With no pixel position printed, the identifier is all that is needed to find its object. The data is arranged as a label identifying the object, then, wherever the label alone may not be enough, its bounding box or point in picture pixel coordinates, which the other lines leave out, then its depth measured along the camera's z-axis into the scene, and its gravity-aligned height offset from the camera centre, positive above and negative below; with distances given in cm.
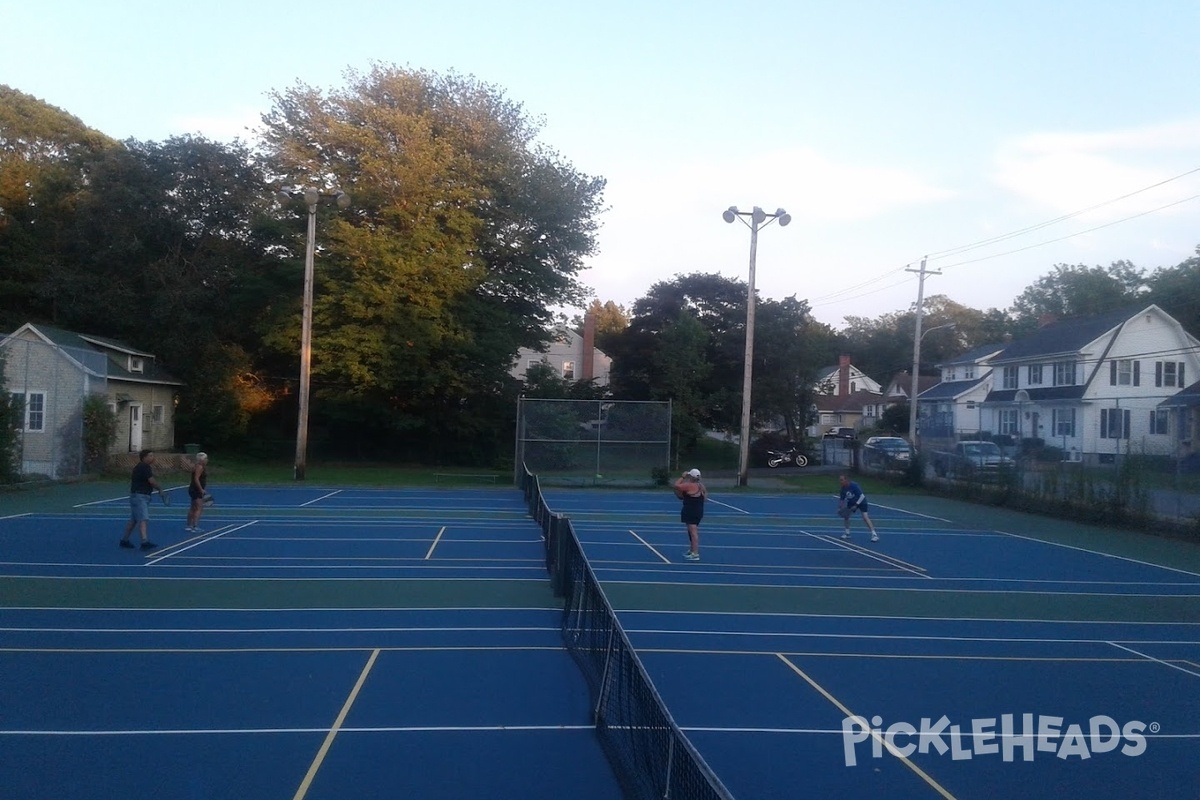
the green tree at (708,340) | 5281 +500
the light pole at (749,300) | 3531 +459
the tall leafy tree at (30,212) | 4875 +940
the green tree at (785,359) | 5347 +379
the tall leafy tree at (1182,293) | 6184 +956
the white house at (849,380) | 8311 +472
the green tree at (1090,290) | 7481 +1145
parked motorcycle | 5034 -131
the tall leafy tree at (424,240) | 4338 +814
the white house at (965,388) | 6219 +312
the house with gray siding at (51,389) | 3225 +57
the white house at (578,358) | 6931 +455
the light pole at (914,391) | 4522 +199
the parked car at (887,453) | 3937 -73
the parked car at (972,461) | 3275 -79
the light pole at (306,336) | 3400 +272
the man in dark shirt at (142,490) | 1780 -140
